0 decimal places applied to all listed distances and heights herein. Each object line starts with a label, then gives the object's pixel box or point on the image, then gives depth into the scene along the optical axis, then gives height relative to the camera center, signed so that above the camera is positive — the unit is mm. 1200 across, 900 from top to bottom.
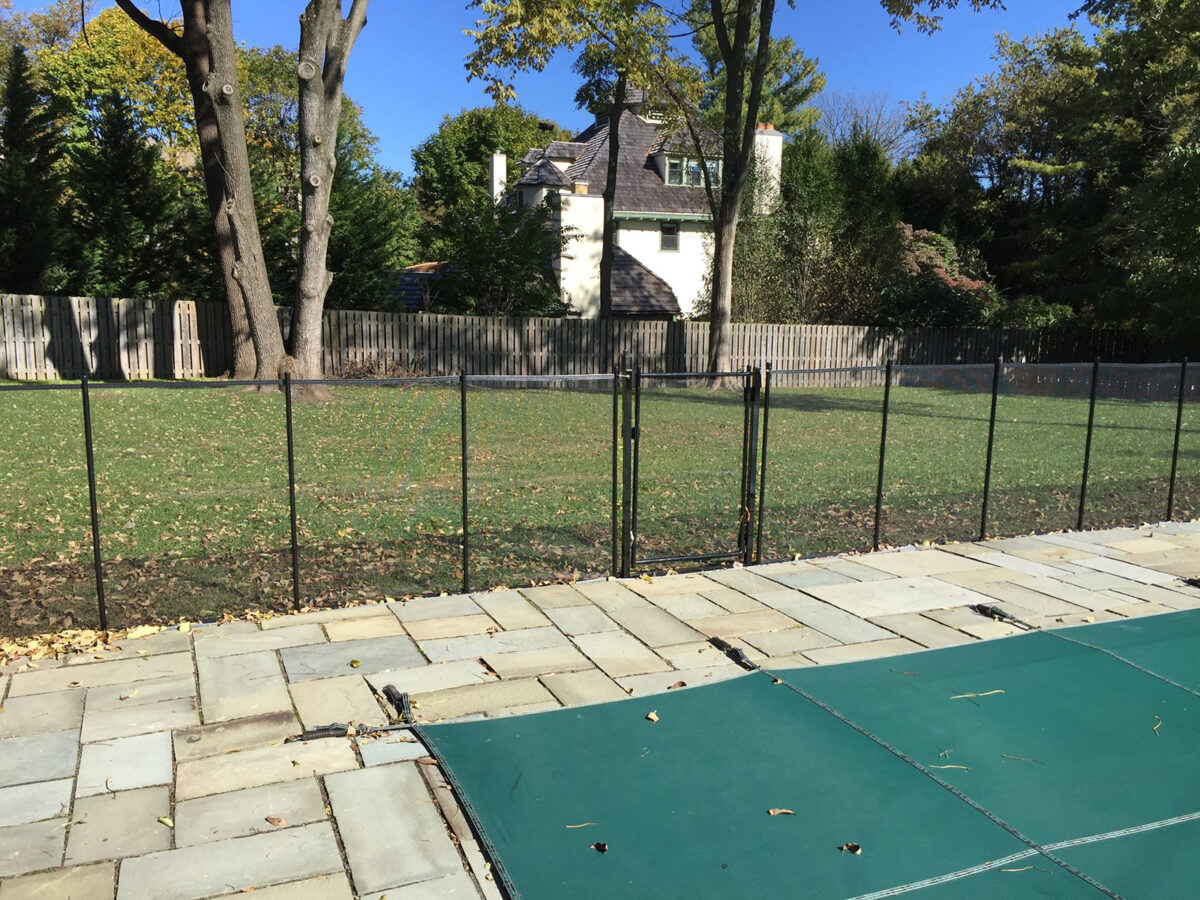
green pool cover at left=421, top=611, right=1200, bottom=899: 3045 -1847
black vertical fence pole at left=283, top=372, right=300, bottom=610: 5470 -1083
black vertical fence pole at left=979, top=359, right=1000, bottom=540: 7750 -1169
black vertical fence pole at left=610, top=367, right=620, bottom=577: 6411 -936
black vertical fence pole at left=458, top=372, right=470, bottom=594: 5898 -1271
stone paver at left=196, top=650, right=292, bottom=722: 4305 -1880
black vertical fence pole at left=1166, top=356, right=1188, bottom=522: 8922 -888
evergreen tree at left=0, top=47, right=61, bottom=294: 19891 +2927
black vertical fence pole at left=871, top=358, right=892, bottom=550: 7297 -1182
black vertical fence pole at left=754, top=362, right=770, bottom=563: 6879 -1028
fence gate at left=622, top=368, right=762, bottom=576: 6781 -1418
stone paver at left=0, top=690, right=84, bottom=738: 4062 -1884
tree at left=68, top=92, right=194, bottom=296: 20938 +2576
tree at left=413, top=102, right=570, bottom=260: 50769 +10309
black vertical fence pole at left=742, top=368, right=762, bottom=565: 6883 -1082
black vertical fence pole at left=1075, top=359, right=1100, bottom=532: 8289 -1028
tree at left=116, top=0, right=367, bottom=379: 15086 +3089
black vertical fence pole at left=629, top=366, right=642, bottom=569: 6394 -1007
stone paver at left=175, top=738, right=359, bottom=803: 3609 -1890
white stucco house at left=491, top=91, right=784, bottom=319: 31672 +4211
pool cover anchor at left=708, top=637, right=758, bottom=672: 4934 -1846
